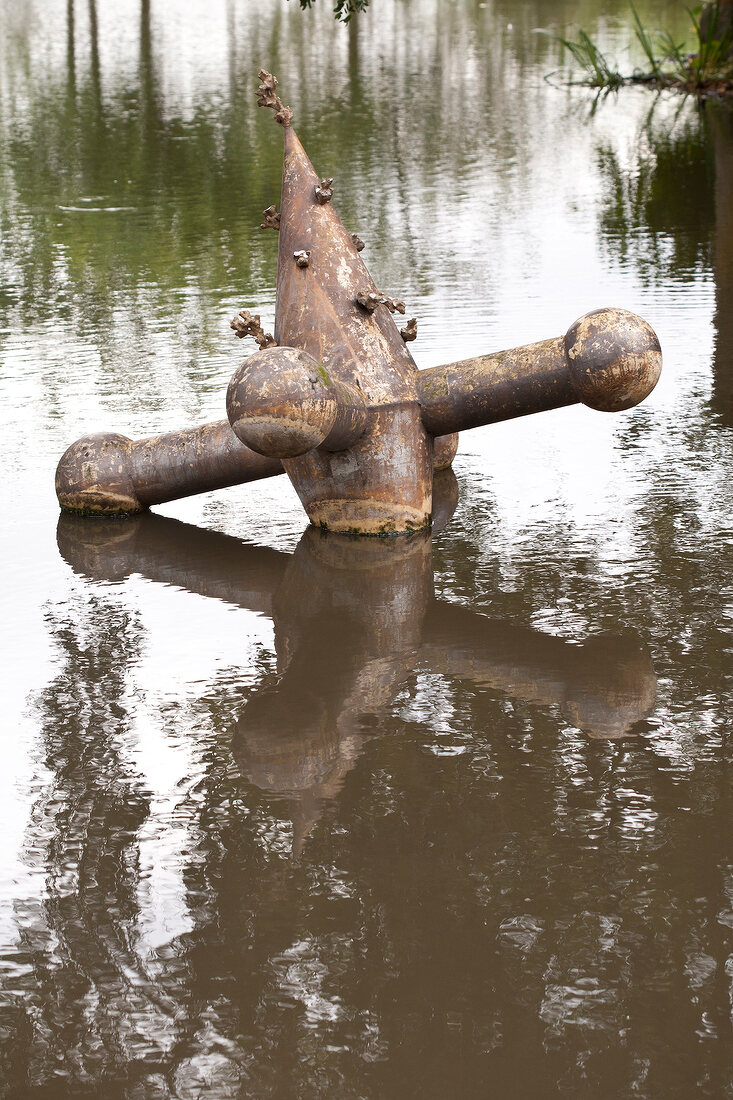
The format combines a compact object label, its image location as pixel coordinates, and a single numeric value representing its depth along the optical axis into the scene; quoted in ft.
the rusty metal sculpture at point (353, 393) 16.78
